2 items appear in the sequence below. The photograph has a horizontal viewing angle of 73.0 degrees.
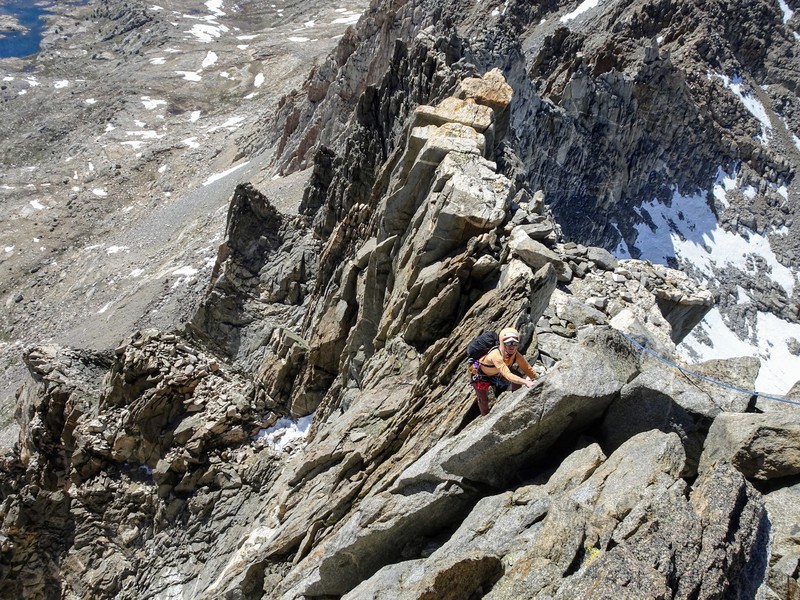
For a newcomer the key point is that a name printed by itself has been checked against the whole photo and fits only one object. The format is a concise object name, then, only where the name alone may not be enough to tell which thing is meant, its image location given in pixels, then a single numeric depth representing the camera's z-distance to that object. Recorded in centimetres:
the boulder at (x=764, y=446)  719
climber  1006
